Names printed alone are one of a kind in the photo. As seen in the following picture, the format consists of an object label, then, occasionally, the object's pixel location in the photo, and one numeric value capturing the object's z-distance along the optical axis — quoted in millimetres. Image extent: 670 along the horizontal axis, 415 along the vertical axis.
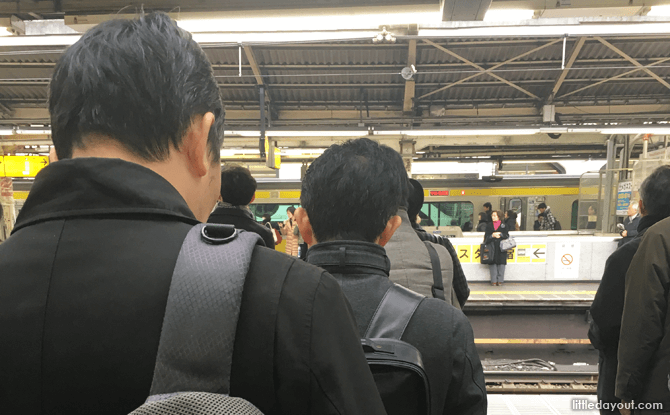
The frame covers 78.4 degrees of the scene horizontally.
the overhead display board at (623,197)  8734
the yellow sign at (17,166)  8188
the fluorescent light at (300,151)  11719
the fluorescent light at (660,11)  3291
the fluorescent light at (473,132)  7715
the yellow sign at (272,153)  9203
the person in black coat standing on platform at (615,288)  2377
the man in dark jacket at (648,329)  1968
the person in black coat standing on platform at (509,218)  9391
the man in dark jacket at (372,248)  1009
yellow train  11703
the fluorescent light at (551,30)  3686
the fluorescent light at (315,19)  3119
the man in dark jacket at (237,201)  2633
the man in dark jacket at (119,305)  476
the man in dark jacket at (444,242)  2127
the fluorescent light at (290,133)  7857
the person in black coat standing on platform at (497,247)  8211
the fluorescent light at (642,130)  7598
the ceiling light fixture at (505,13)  3028
